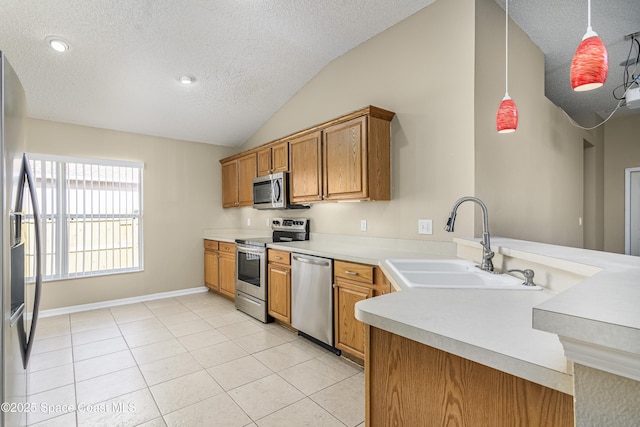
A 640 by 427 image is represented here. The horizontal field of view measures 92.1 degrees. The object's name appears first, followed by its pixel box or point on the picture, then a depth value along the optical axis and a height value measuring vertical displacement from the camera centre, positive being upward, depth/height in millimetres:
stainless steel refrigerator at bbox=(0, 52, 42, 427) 1035 -147
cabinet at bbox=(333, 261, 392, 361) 2322 -646
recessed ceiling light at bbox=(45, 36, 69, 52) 2676 +1511
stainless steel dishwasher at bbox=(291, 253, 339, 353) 2682 -782
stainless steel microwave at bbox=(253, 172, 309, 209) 3689 +275
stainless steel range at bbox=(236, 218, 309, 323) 3482 -618
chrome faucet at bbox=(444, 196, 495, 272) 1655 -134
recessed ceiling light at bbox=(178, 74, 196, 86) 3371 +1495
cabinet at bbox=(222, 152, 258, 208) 4410 +519
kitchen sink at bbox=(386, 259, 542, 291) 1475 -347
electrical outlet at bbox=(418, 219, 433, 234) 2557 -114
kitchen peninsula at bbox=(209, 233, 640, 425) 517 -326
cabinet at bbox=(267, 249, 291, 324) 3156 -753
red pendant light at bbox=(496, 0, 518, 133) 1983 +622
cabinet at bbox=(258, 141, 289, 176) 3691 +698
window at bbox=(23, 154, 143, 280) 3740 -19
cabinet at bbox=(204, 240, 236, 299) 4230 -782
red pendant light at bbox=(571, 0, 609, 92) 1437 +703
